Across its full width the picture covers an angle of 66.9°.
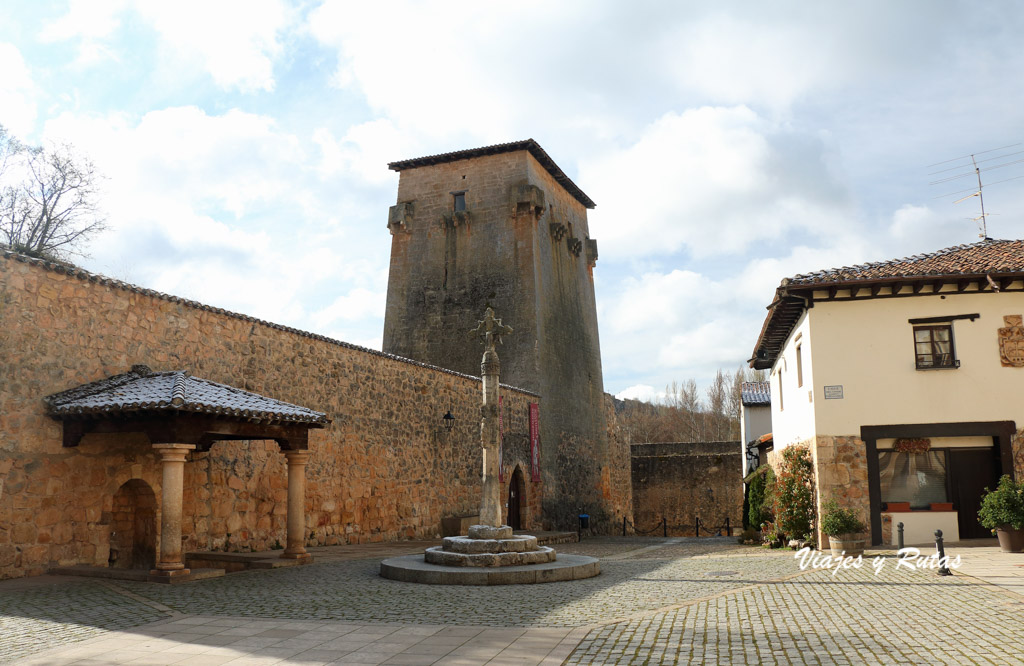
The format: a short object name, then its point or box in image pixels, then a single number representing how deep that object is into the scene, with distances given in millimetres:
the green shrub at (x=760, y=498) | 18359
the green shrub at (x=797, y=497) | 14617
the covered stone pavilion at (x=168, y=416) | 9820
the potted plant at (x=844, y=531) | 12703
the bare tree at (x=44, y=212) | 25328
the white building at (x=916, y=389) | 13828
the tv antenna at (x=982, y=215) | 17492
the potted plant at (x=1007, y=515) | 12297
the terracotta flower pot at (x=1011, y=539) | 12312
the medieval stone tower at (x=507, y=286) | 25109
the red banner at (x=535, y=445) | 23453
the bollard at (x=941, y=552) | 10008
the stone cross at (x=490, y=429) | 11633
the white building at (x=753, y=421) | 27827
